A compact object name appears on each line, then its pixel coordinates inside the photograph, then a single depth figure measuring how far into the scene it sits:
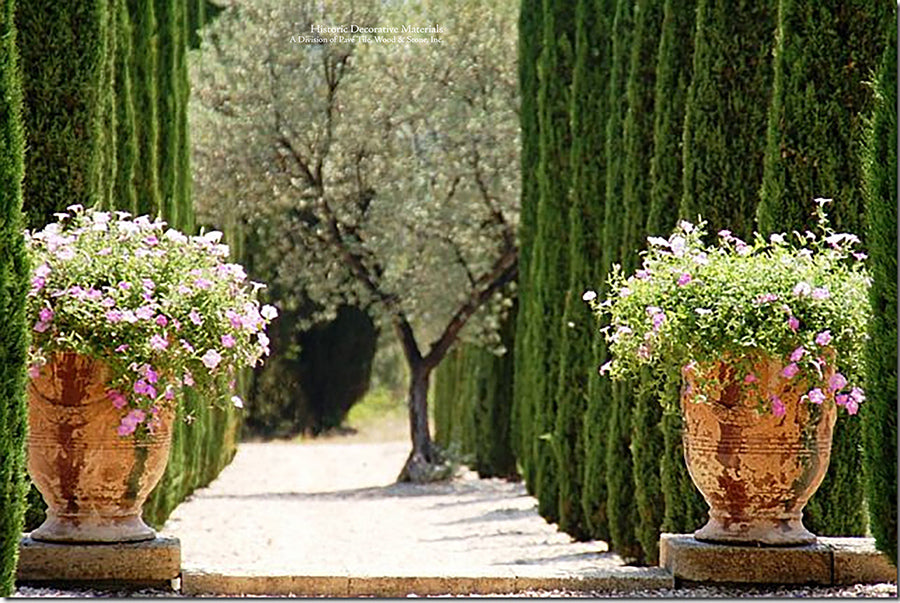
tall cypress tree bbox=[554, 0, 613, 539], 22.73
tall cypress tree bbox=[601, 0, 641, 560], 18.81
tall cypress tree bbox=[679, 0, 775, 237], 15.98
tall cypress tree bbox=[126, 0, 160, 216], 20.33
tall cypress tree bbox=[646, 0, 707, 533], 17.55
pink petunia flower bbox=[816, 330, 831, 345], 12.02
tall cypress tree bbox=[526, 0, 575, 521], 25.42
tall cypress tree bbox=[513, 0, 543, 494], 28.31
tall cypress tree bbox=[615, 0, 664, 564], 18.92
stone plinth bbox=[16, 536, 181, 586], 12.06
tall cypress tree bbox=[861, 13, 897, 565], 9.91
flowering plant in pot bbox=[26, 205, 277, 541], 12.05
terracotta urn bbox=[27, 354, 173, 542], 12.13
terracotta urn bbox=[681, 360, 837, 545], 12.41
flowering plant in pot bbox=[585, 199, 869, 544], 12.30
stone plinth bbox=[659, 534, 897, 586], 12.31
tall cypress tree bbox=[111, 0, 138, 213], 18.25
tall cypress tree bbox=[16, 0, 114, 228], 14.57
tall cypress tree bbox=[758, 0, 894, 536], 14.07
